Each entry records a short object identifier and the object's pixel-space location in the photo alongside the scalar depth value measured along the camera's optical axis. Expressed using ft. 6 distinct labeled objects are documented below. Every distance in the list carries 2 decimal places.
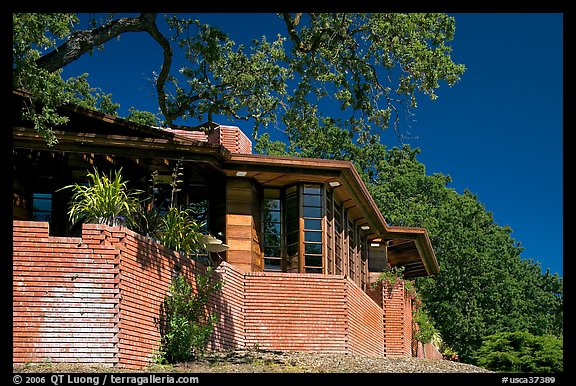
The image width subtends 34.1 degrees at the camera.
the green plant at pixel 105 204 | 49.44
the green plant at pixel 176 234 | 56.49
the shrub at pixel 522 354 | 112.78
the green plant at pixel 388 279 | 88.79
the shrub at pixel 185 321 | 51.49
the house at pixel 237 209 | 60.03
